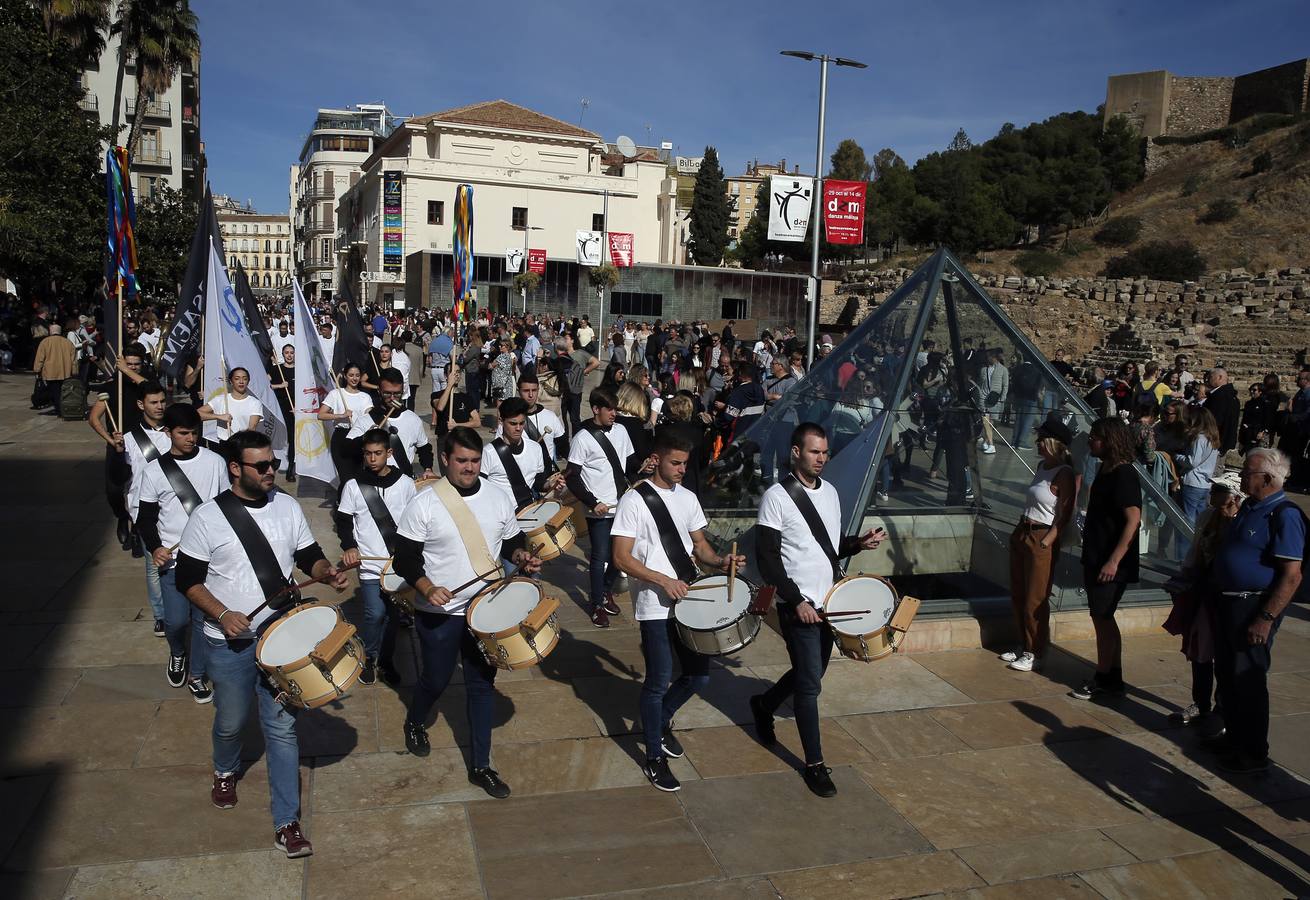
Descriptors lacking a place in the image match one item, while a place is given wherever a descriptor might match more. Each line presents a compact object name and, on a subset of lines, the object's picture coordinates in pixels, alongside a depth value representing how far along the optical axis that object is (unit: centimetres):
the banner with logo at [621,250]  3338
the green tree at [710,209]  7975
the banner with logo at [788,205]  1784
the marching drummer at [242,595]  412
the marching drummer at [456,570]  462
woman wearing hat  629
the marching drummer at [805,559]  480
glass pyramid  771
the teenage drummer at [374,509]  580
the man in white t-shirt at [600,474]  736
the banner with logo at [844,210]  1881
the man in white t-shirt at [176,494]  548
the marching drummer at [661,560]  480
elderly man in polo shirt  495
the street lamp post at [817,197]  1678
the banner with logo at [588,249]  3456
